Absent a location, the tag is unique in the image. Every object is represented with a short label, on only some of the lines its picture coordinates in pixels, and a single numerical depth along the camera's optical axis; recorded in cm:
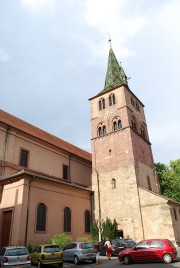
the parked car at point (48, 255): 1392
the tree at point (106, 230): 2438
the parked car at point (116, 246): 1881
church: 2041
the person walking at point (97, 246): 2016
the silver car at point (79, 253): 1540
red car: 1355
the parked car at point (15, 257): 1216
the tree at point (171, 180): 3755
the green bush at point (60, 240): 1953
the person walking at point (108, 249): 1717
